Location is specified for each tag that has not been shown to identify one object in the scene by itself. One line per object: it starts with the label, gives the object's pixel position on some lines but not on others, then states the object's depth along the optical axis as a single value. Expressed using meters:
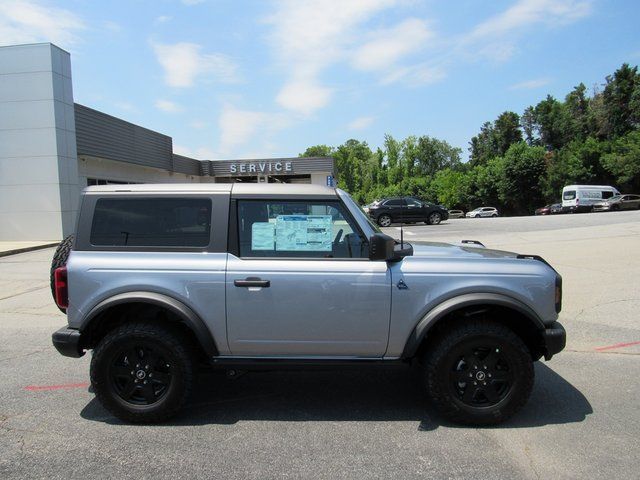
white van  42.34
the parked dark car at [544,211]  50.23
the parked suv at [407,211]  25.34
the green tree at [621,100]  60.91
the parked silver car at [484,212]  55.19
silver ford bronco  3.49
